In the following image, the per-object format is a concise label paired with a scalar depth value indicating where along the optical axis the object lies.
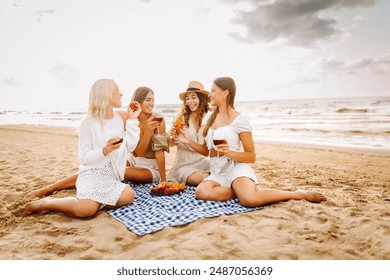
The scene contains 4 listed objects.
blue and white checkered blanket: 3.23
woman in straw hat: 4.59
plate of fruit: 4.23
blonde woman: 3.49
